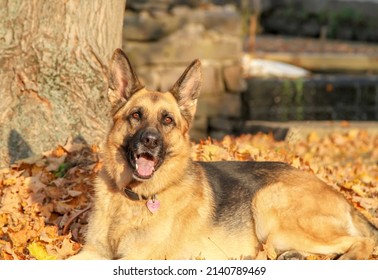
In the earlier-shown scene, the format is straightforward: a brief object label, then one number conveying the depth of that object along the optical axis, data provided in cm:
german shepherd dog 668
